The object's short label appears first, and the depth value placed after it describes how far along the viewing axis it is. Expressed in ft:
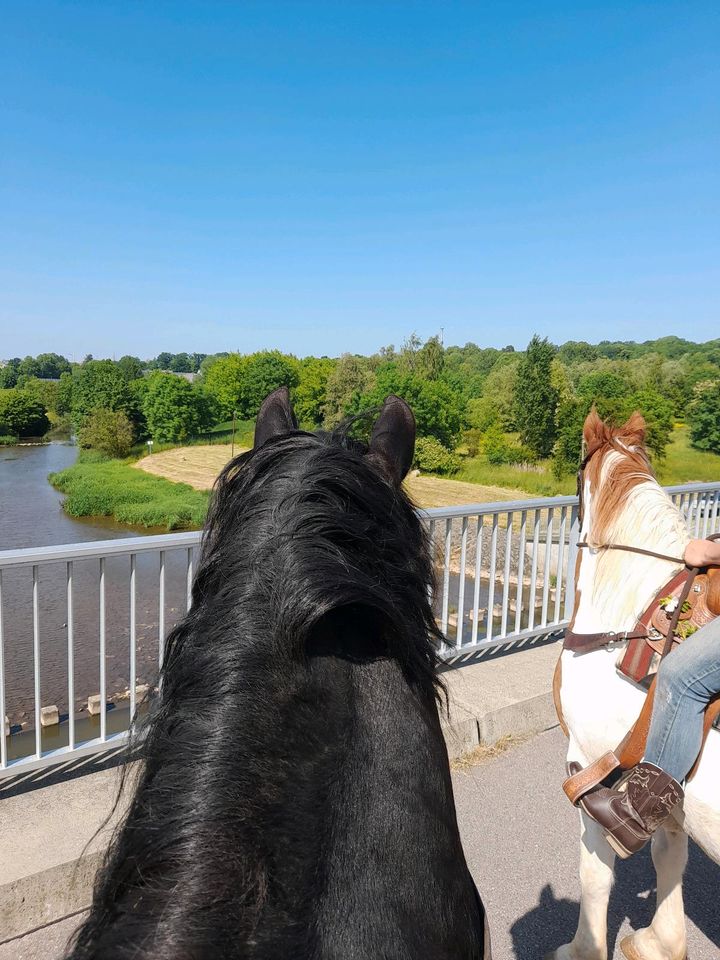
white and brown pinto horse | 7.18
